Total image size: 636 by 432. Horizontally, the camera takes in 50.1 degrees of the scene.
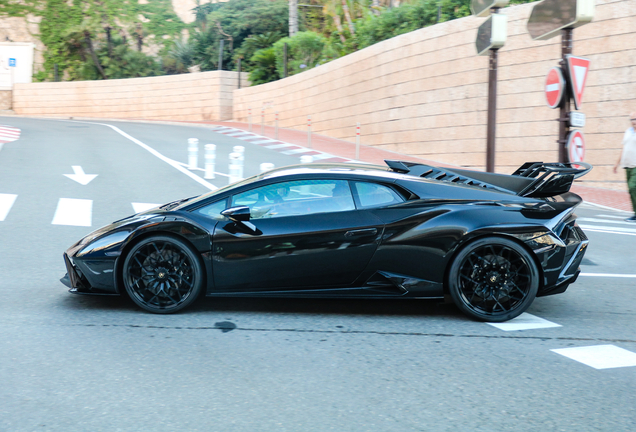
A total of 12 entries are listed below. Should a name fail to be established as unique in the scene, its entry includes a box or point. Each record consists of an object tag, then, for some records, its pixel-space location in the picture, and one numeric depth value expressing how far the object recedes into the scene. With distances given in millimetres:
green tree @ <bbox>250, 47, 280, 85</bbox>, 41875
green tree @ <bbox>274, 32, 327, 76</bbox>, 37094
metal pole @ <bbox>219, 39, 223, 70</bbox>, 44250
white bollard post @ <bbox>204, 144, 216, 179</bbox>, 13992
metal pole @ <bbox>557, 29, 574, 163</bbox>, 8617
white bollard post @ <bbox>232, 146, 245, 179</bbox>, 12680
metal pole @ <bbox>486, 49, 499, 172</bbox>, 10500
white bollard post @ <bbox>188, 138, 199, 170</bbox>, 15703
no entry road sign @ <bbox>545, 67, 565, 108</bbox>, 8477
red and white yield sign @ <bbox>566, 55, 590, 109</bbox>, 8320
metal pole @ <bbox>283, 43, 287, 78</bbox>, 36950
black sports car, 4953
